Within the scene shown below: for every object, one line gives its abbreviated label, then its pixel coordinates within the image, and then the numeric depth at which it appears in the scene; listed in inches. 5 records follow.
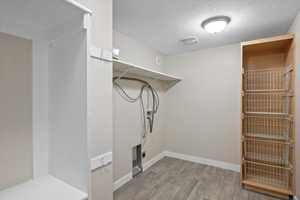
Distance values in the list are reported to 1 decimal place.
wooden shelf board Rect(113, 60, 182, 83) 71.4
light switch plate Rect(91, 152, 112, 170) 43.1
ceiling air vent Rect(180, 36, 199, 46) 99.2
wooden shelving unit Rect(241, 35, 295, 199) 78.9
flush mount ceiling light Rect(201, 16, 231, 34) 72.6
